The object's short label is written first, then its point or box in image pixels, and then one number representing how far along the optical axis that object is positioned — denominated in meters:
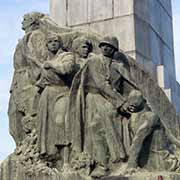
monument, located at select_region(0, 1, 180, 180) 9.66
